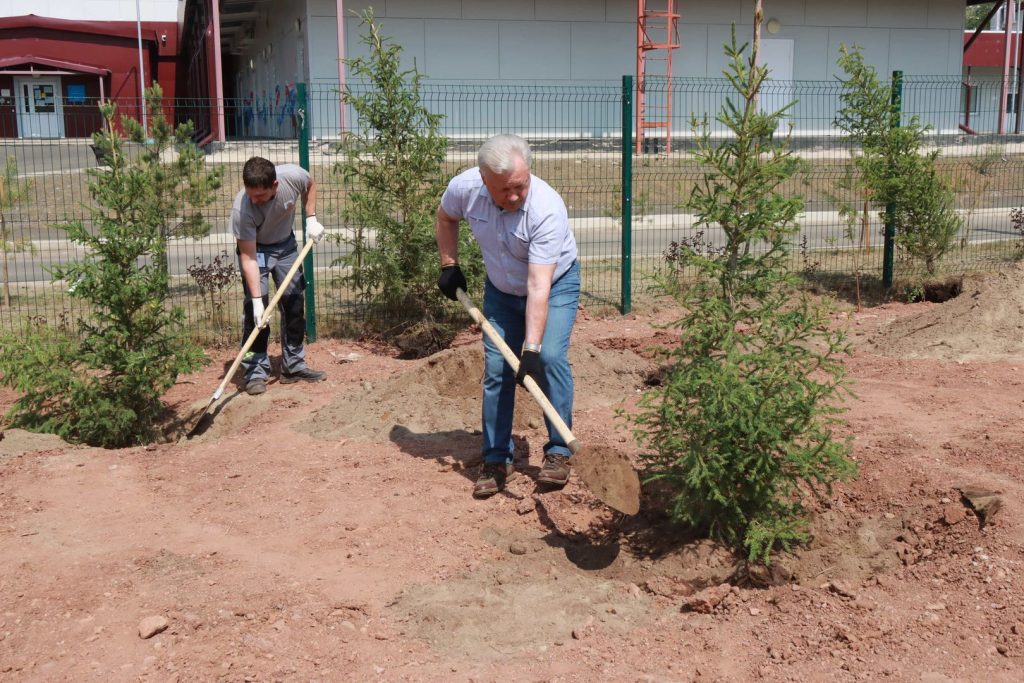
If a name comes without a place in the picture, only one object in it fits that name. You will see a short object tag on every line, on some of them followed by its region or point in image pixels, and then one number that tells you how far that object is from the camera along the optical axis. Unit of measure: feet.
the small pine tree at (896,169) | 31.19
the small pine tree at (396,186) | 27.04
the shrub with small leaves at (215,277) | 28.96
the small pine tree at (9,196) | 32.09
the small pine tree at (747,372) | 13.19
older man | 15.37
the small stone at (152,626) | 12.32
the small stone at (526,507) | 16.11
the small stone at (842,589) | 13.17
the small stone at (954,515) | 14.42
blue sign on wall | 118.04
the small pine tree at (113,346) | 21.09
